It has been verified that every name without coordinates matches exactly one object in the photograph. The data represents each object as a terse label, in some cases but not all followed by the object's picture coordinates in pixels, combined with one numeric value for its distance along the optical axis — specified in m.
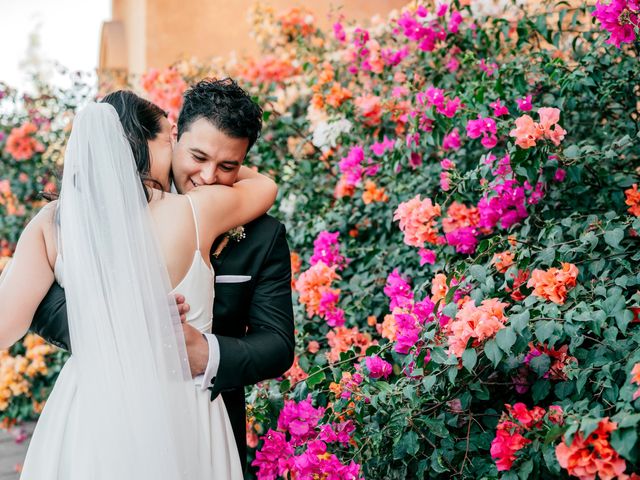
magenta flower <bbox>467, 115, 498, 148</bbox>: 2.70
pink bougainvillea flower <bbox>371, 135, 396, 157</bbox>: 3.31
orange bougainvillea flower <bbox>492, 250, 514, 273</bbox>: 2.27
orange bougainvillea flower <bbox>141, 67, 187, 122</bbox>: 4.70
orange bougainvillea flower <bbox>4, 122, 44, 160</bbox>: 5.34
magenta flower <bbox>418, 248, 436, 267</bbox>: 2.84
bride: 1.66
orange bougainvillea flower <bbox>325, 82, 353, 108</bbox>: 3.63
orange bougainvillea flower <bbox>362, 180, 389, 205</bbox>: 3.33
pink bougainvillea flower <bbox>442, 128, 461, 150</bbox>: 3.14
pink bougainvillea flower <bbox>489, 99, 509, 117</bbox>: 2.64
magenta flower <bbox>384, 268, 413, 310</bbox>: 2.72
